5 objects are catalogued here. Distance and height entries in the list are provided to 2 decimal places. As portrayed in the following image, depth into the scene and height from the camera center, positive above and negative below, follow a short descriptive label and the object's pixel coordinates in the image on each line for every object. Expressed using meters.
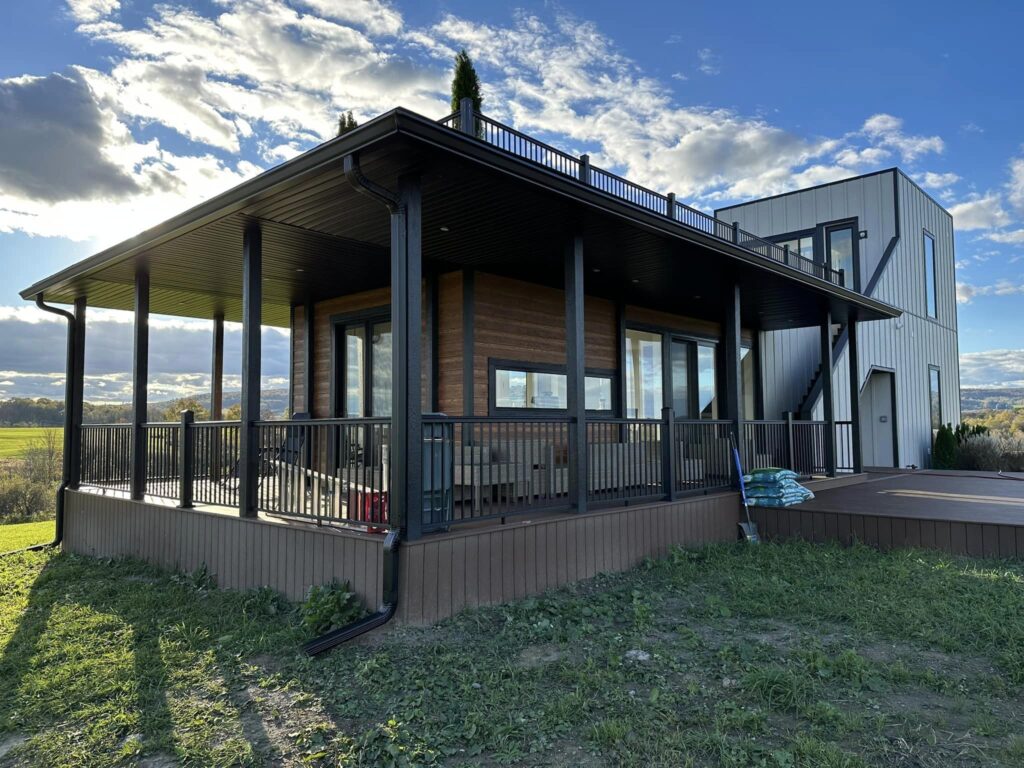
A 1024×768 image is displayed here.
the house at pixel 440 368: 4.28 +0.63
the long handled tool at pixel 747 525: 6.87 -1.22
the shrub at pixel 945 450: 13.38 -0.75
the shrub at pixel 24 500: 14.32 -1.83
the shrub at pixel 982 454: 12.54 -0.80
